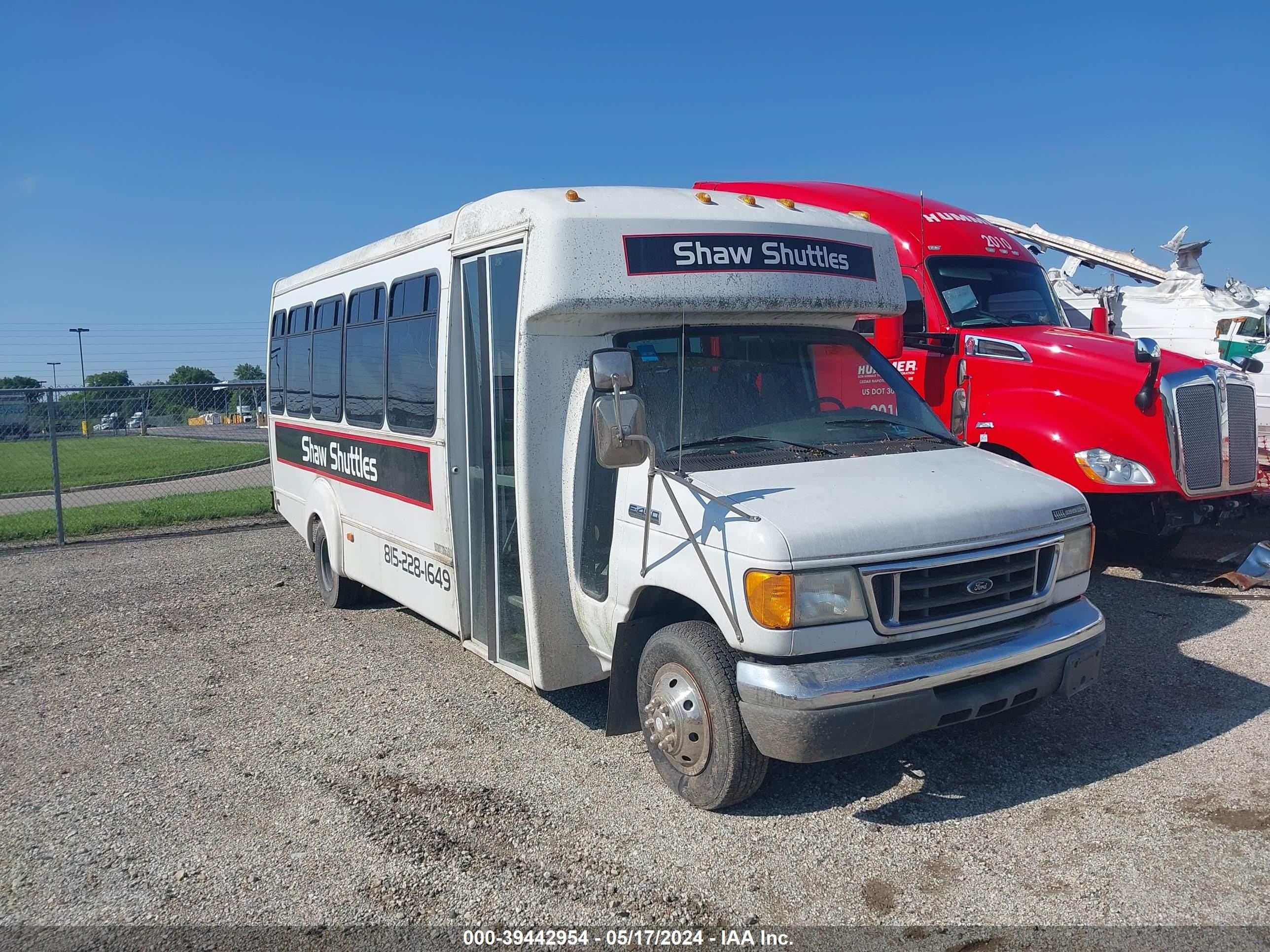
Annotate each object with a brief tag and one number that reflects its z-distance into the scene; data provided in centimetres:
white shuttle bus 403
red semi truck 756
